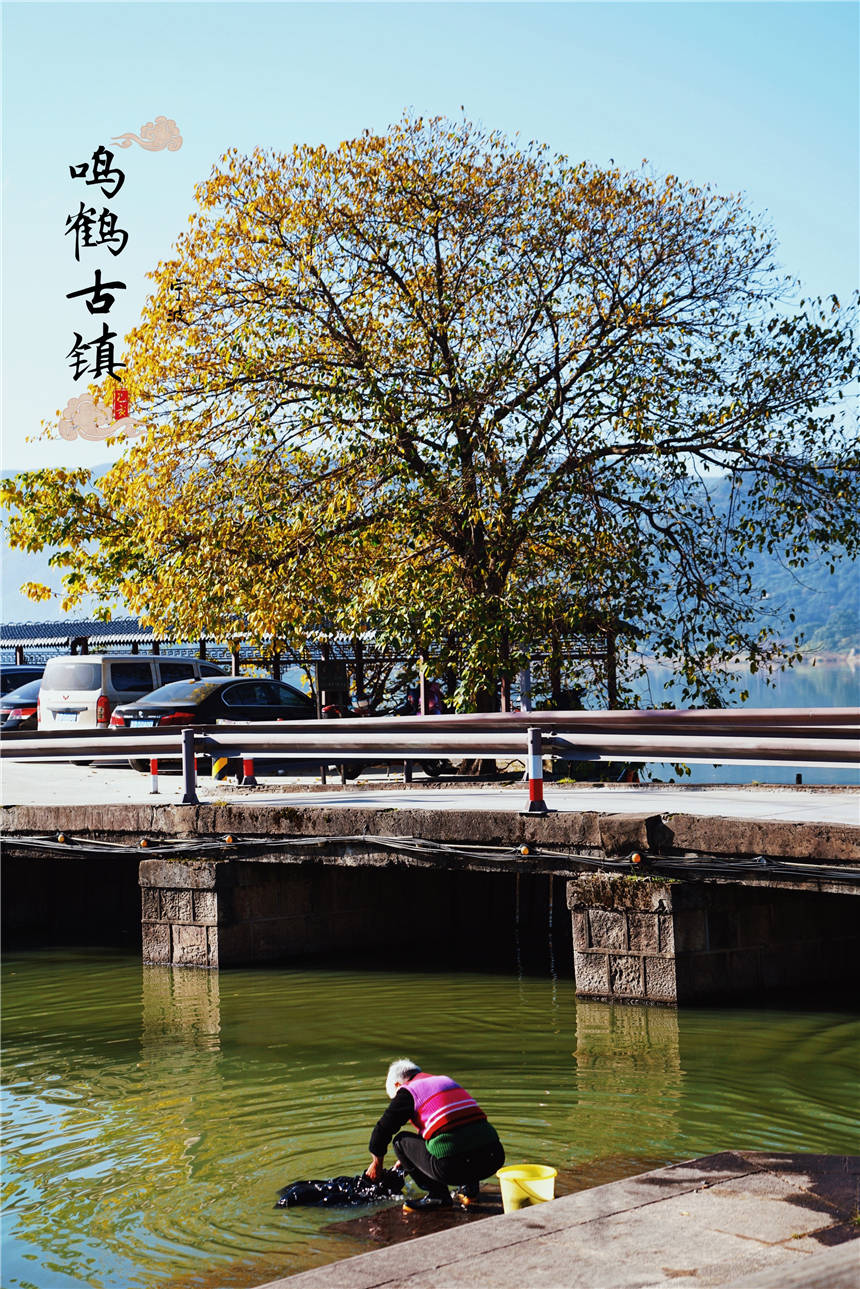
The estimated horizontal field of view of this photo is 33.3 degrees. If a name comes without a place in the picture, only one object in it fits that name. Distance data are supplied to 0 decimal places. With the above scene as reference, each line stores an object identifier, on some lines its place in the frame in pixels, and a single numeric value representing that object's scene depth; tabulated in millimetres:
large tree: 18891
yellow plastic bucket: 6129
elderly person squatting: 6629
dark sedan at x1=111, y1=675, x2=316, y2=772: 20453
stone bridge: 10523
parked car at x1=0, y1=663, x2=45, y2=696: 32469
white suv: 22750
